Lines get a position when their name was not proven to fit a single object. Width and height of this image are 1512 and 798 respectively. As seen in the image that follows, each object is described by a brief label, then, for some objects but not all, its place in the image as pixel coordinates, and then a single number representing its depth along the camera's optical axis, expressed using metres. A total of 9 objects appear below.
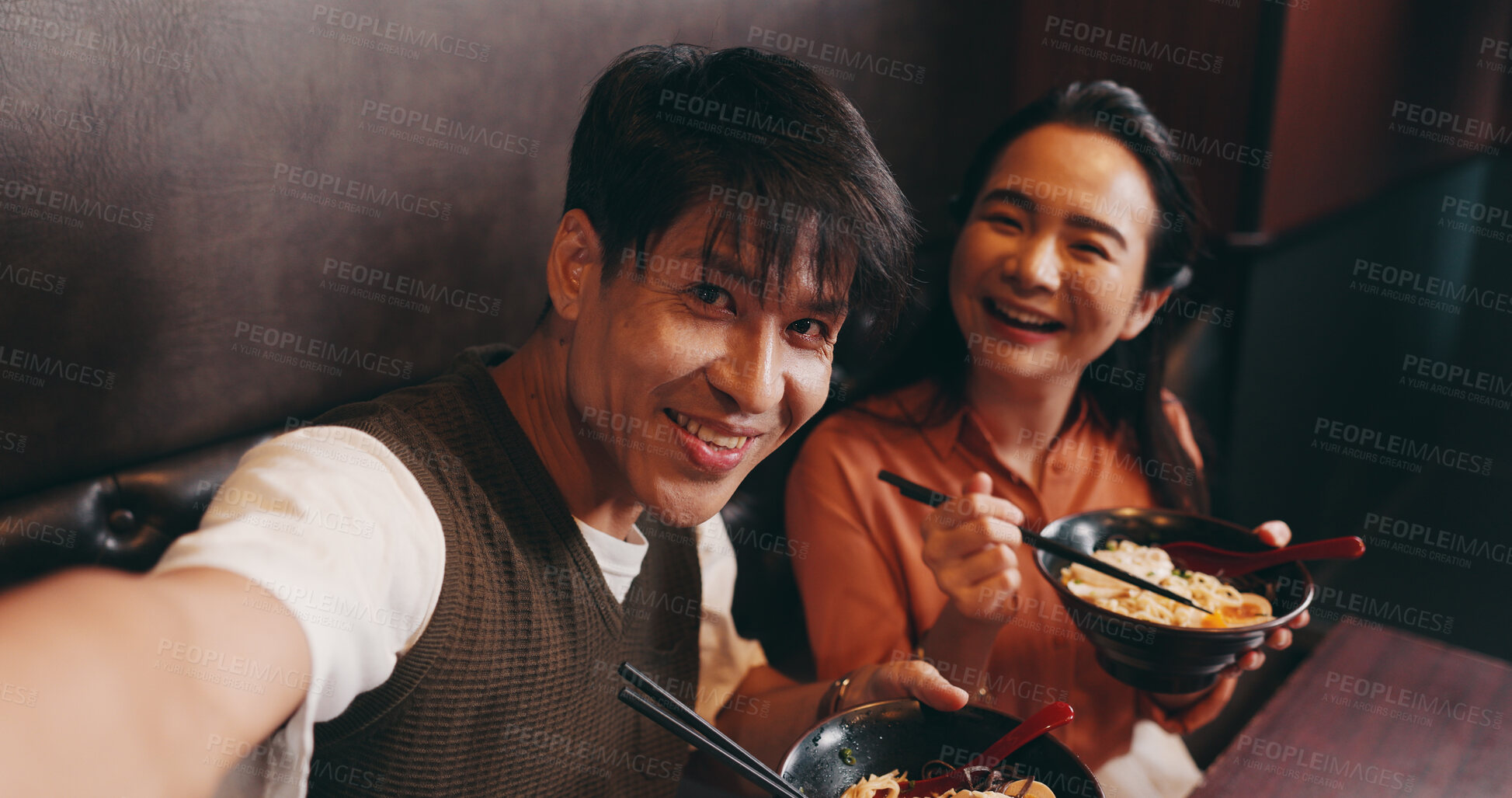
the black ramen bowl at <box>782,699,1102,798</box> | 1.07
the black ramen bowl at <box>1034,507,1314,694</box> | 1.28
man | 0.81
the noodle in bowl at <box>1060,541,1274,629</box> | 1.44
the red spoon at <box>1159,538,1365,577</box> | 1.51
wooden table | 1.39
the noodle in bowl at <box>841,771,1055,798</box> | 1.07
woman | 1.67
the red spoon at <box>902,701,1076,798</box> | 1.09
